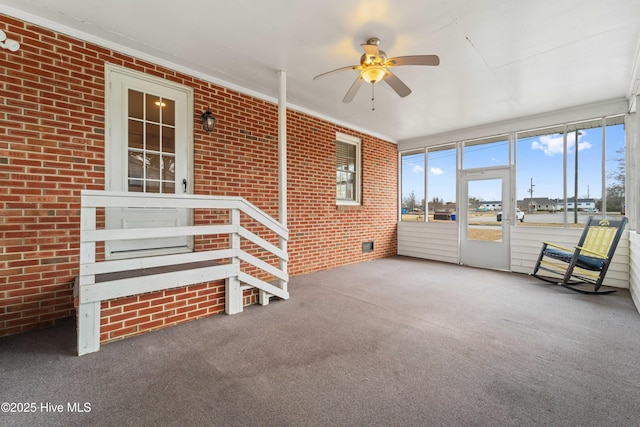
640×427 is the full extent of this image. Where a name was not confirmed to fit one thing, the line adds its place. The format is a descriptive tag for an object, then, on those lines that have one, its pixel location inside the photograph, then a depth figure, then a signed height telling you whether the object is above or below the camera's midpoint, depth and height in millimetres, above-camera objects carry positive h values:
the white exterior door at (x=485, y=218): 5184 -160
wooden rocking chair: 3661 -660
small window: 5523 +828
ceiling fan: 2441 +1374
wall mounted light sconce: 3414 +1103
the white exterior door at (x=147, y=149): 2883 +676
